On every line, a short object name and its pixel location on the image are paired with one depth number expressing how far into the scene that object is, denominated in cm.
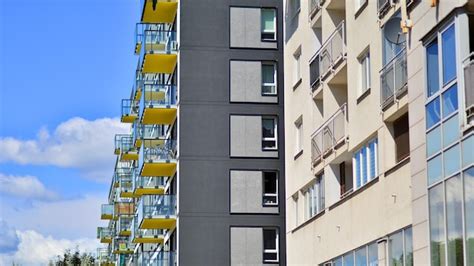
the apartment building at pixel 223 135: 5181
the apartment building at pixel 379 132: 2319
